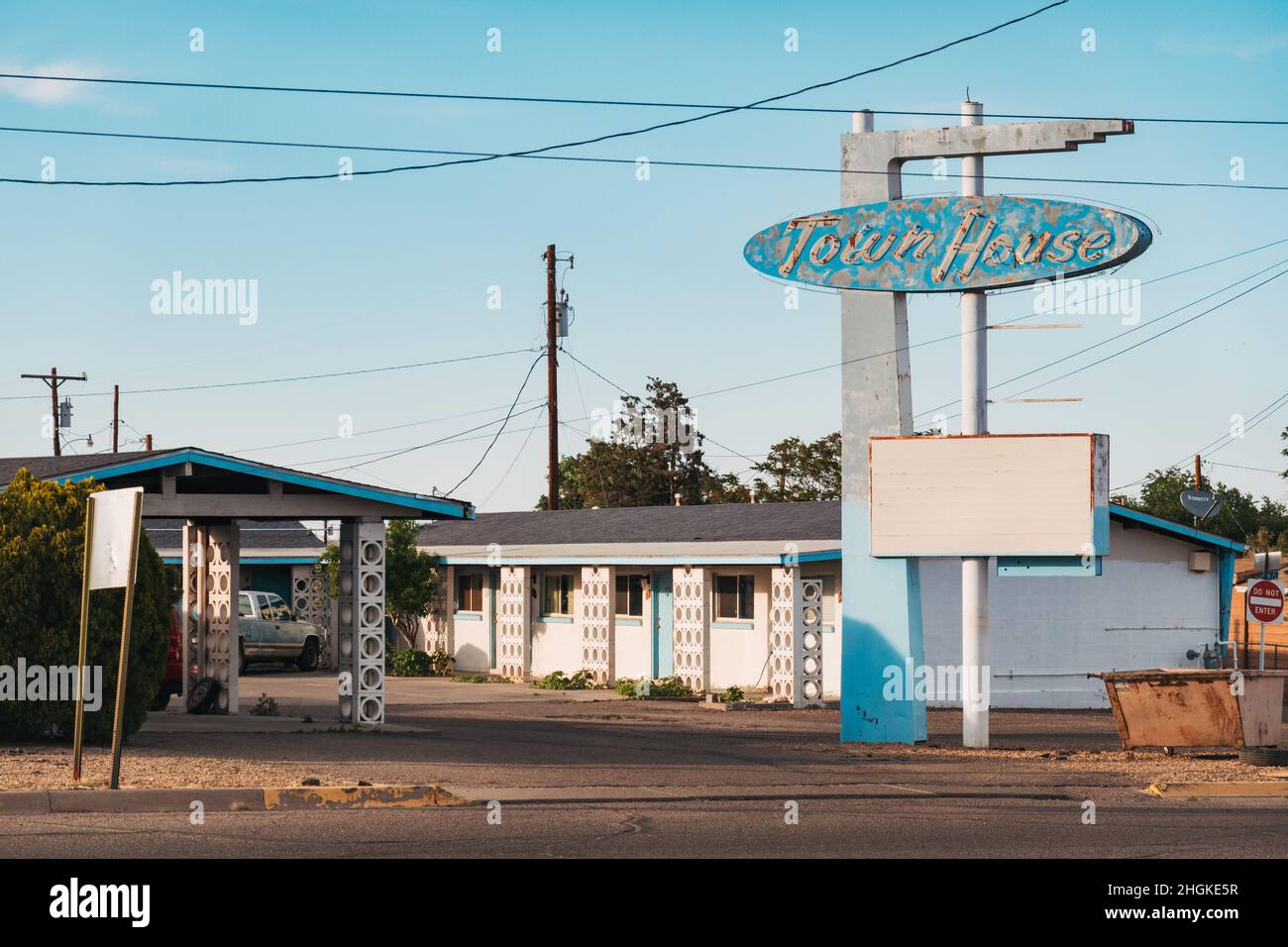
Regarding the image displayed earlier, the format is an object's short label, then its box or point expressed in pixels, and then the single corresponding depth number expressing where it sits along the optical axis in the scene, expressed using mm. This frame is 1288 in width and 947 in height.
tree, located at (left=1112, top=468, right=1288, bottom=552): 70188
